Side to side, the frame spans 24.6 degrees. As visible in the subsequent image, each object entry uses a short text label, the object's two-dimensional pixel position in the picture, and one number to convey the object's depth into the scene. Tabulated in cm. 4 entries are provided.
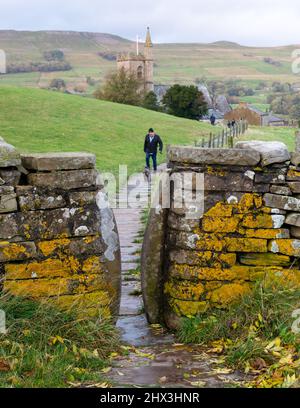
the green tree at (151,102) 7638
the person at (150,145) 2398
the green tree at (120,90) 7438
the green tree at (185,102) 7200
